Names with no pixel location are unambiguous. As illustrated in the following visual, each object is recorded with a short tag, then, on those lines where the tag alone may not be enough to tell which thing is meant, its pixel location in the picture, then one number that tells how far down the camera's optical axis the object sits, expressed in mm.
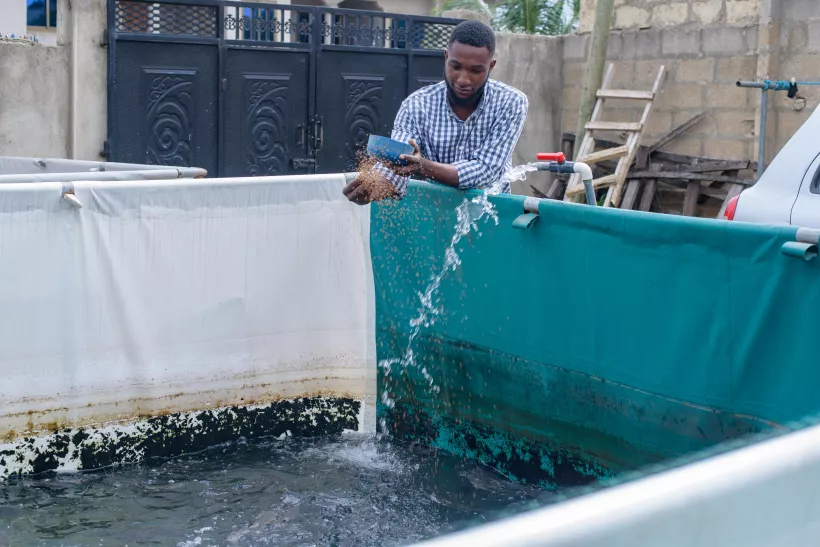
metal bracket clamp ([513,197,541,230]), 3734
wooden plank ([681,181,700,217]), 10133
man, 4258
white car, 4691
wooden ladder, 10594
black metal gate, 8641
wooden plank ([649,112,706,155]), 10266
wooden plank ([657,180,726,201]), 9984
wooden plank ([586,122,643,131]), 10625
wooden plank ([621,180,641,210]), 10656
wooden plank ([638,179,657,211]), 10609
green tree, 15398
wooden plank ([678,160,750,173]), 9742
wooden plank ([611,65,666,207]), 10555
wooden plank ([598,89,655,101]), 10641
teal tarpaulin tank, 2936
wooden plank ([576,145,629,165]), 10669
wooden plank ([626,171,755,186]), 9785
